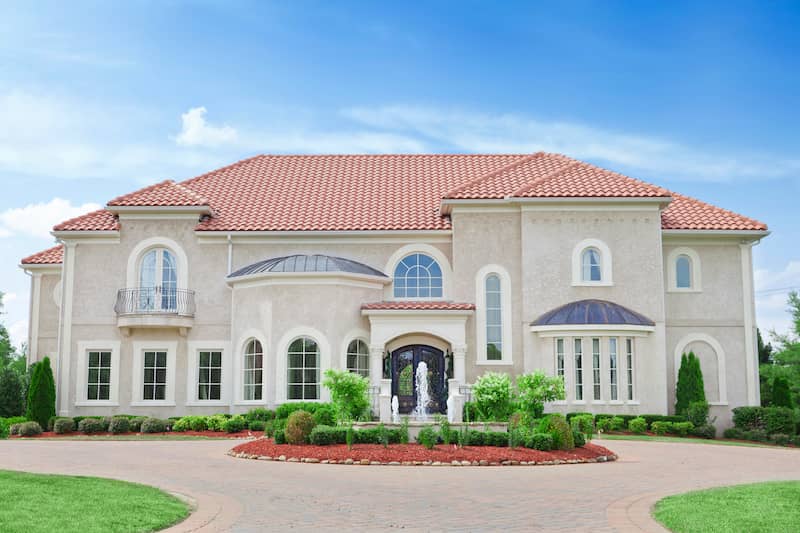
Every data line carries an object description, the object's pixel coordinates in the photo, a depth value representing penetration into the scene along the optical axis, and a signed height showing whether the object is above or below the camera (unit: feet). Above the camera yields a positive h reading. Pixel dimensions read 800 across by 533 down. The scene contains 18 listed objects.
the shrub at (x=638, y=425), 87.56 -3.93
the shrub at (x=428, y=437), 59.82 -3.53
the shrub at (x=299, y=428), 64.18 -3.08
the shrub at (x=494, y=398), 72.90 -1.02
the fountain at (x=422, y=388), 94.02 -0.24
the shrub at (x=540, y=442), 60.95 -3.91
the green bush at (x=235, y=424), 87.04 -3.80
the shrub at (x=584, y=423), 66.80 -3.14
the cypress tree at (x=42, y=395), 93.40 -0.96
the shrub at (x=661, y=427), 87.97 -4.17
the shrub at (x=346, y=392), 73.41 -0.52
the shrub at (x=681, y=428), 88.48 -4.27
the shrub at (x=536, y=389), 74.69 -0.28
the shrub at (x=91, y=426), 89.30 -4.06
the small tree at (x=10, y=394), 101.40 -0.97
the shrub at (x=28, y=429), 87.35 -4.29
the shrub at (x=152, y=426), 88.53 -4.03
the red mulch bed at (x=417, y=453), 57.88 -4.58
